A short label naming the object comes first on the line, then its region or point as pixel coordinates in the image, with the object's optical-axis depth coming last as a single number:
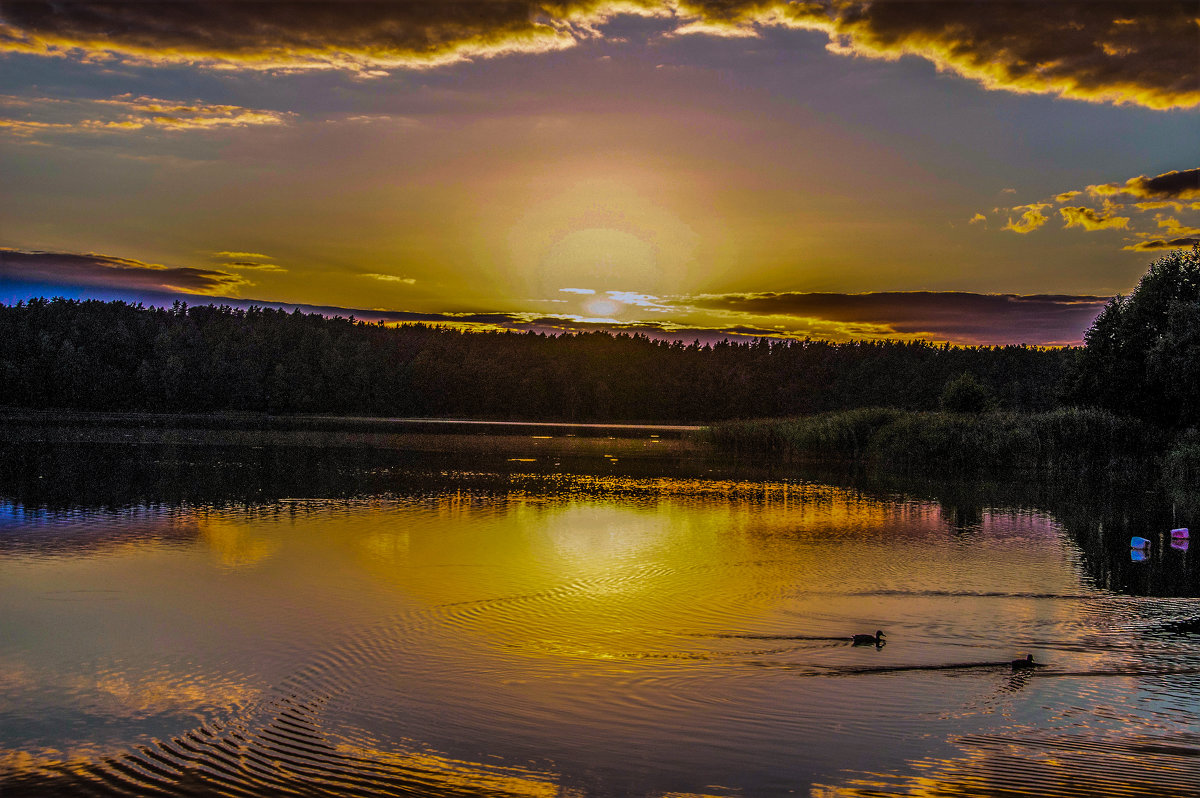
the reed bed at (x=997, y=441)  37.38
